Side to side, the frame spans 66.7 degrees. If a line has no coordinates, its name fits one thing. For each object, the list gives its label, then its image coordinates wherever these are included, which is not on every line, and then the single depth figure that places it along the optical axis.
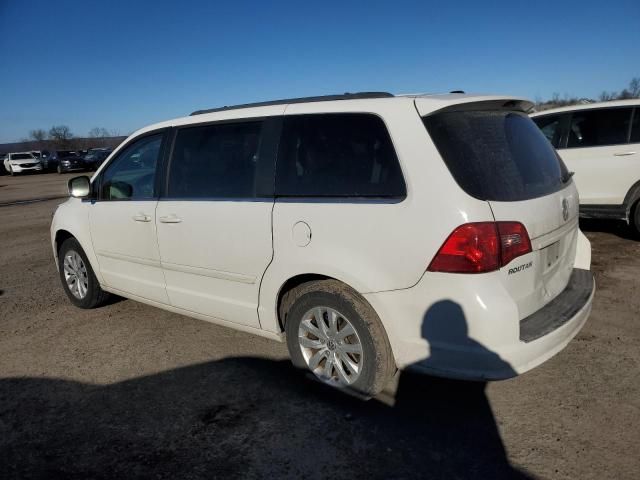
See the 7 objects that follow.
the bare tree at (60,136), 81.75
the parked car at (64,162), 34.72
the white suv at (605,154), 6.32
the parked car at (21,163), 34.53
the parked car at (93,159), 36.09
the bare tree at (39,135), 108.76
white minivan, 2.45
